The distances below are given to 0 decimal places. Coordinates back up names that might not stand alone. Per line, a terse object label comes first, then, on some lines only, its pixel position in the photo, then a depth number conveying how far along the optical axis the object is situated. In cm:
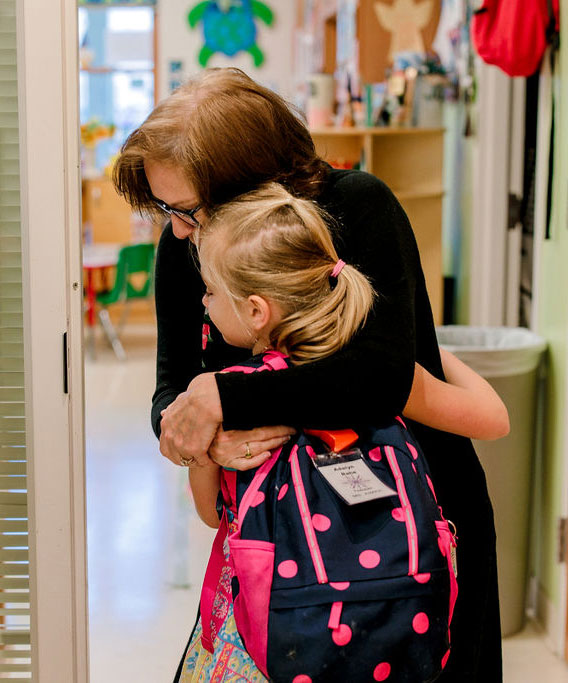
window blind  149
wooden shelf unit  436
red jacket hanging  280
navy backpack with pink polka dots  115
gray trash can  274
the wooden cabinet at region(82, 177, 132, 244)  891
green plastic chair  731
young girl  125
